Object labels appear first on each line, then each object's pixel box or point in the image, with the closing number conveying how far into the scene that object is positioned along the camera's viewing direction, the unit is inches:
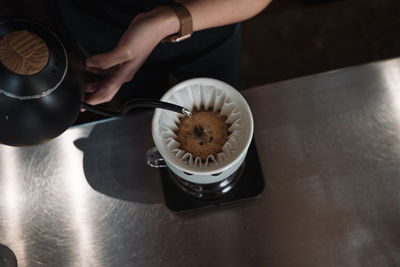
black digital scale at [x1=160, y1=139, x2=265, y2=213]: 34.1
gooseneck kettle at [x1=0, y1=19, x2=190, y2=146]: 20.3
